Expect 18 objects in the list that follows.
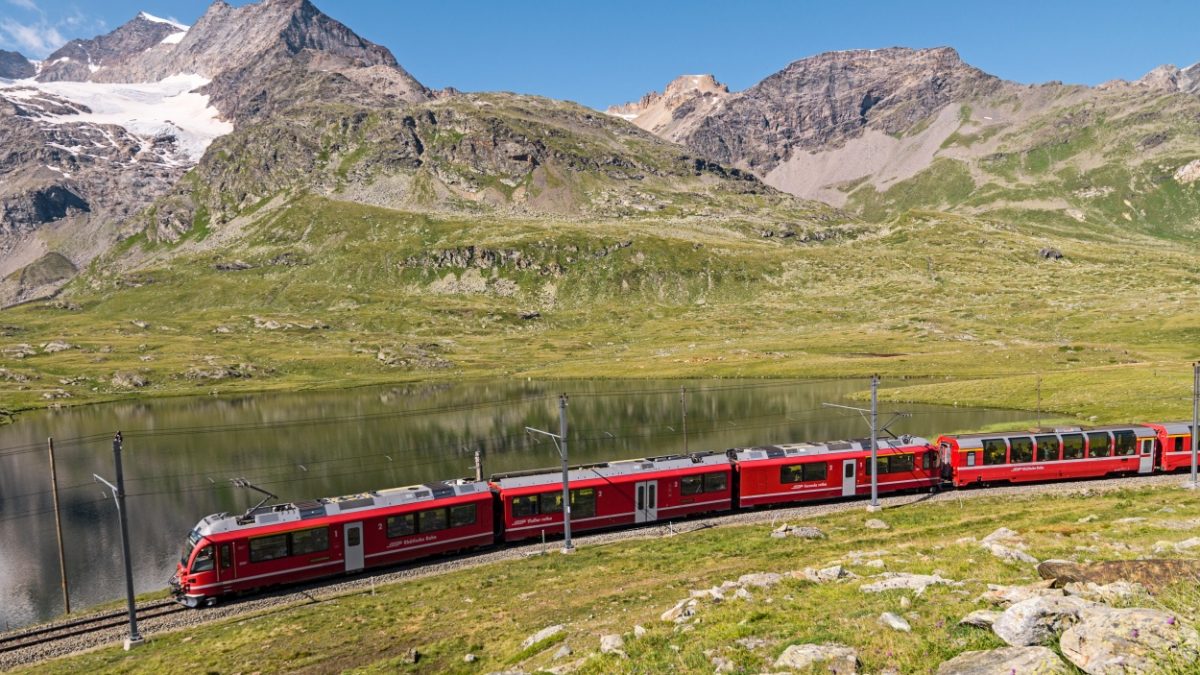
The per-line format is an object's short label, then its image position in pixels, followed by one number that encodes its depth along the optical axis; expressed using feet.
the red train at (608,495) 135.85
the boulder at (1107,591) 48.88
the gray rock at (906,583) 73.05
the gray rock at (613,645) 65.77
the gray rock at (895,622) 56.93
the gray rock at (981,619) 51.01
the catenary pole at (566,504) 152.41
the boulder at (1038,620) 44.34
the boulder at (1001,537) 102.39
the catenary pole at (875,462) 172.14
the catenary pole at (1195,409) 173.06
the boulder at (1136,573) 51.52
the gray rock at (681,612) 75.95
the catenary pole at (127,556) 112.90
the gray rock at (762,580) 87.56
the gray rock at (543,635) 80.50
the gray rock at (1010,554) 86.48
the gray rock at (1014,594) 56.75
